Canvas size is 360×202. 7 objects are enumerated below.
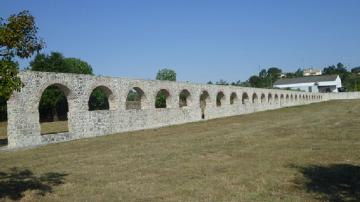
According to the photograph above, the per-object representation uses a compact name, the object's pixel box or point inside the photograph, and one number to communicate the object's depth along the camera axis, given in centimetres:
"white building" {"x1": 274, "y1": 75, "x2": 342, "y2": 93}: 9888
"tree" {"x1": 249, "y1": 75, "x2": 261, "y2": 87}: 10129
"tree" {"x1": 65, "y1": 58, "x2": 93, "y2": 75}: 4913
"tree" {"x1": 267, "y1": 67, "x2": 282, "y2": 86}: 13360
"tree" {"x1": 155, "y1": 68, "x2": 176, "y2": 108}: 6185
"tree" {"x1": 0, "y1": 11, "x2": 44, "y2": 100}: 627
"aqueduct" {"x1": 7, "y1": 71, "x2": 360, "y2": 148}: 1570
